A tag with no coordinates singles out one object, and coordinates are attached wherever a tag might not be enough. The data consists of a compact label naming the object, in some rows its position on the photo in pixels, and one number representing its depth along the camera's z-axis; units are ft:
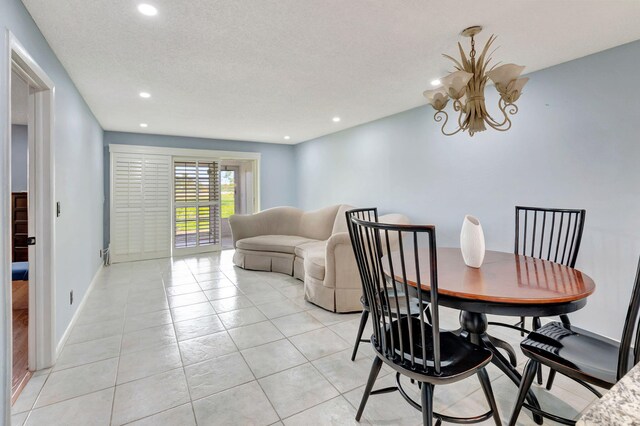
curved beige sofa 9.98
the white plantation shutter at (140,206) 17.76
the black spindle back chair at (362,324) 7.01
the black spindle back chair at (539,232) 8.53
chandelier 6.27
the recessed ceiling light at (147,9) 6.04
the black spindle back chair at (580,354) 3.92
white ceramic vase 5.84
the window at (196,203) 19.66
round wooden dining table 4.32
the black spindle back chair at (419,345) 4.14
